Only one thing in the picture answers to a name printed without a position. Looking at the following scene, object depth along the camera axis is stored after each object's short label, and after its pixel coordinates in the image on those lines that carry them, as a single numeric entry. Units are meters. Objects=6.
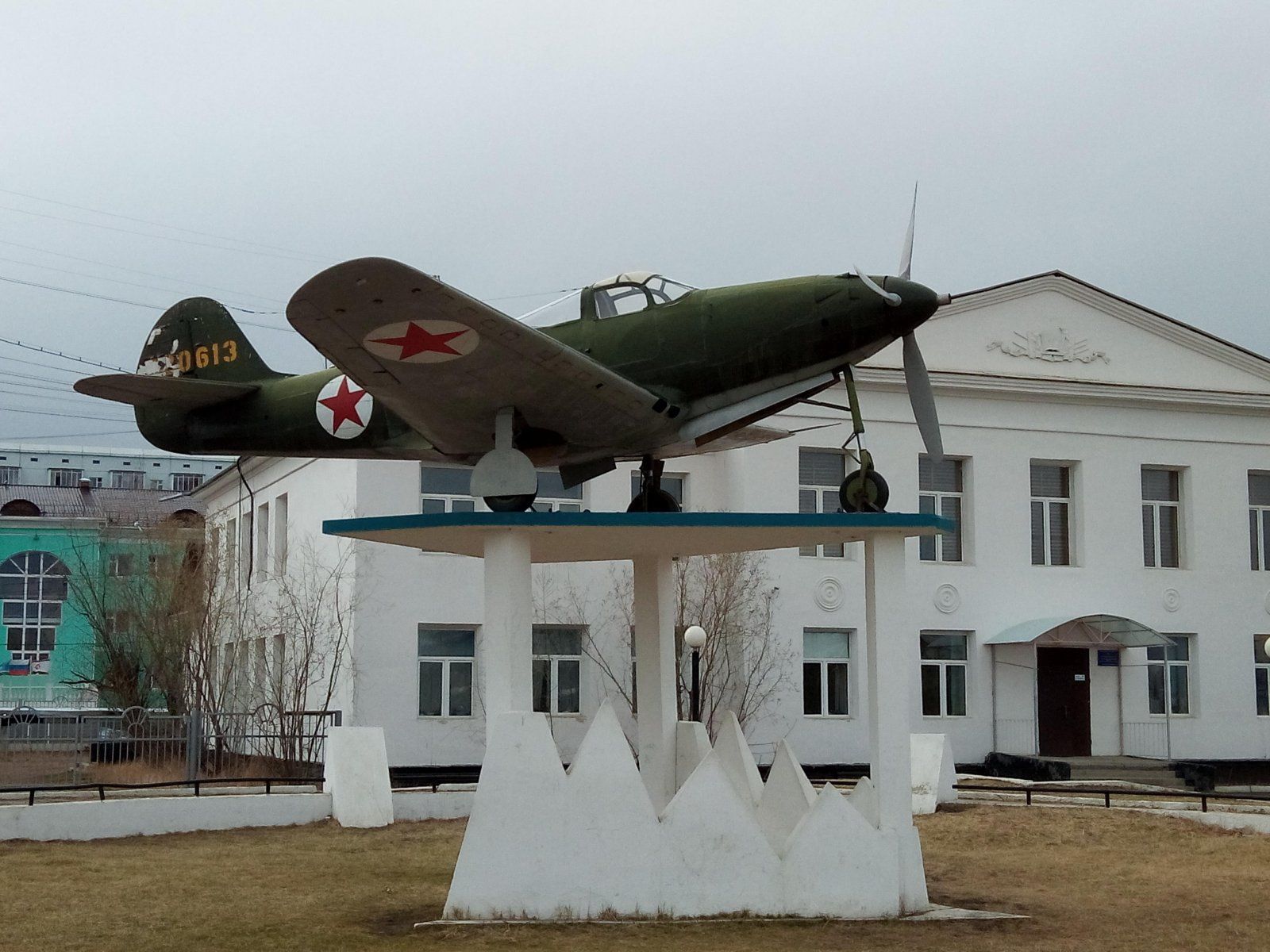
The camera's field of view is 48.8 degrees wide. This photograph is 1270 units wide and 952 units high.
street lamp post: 21.36
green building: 58.75
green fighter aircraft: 10.45
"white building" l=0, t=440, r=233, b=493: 92.81
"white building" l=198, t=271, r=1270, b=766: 28.75
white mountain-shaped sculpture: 10.26
